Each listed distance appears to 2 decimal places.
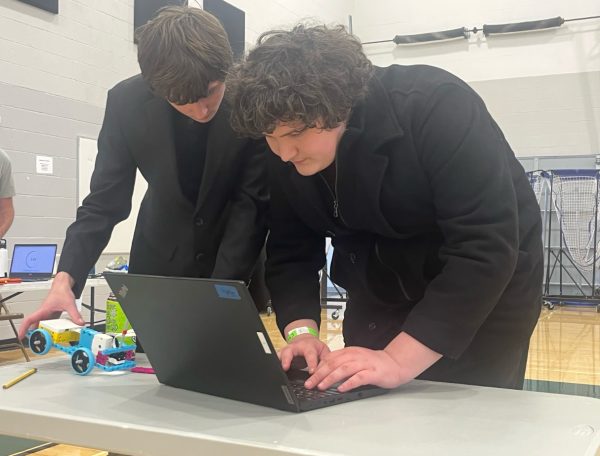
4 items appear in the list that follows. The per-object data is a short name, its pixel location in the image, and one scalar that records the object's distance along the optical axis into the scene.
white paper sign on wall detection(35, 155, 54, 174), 4.81
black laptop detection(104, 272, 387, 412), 0.77
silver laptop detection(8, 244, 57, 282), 4.09
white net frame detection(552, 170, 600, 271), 7.20
